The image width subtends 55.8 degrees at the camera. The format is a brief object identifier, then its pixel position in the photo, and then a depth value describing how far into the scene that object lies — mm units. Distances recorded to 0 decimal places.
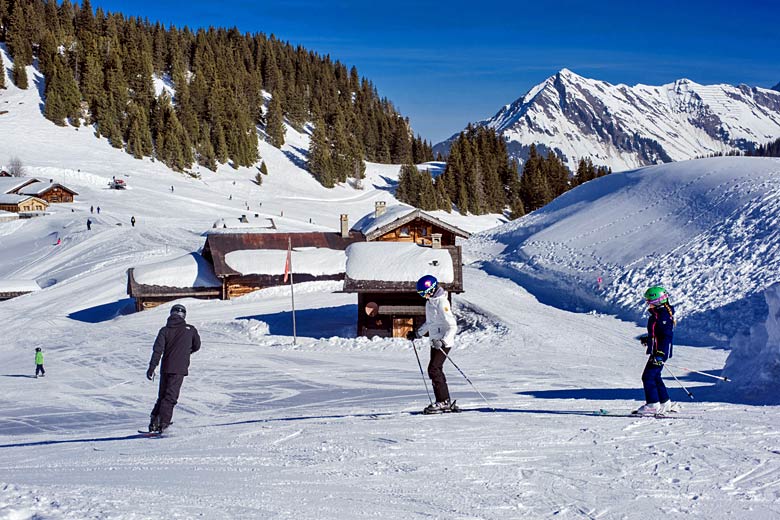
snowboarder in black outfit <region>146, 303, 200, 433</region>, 9180
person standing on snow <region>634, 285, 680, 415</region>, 8844
